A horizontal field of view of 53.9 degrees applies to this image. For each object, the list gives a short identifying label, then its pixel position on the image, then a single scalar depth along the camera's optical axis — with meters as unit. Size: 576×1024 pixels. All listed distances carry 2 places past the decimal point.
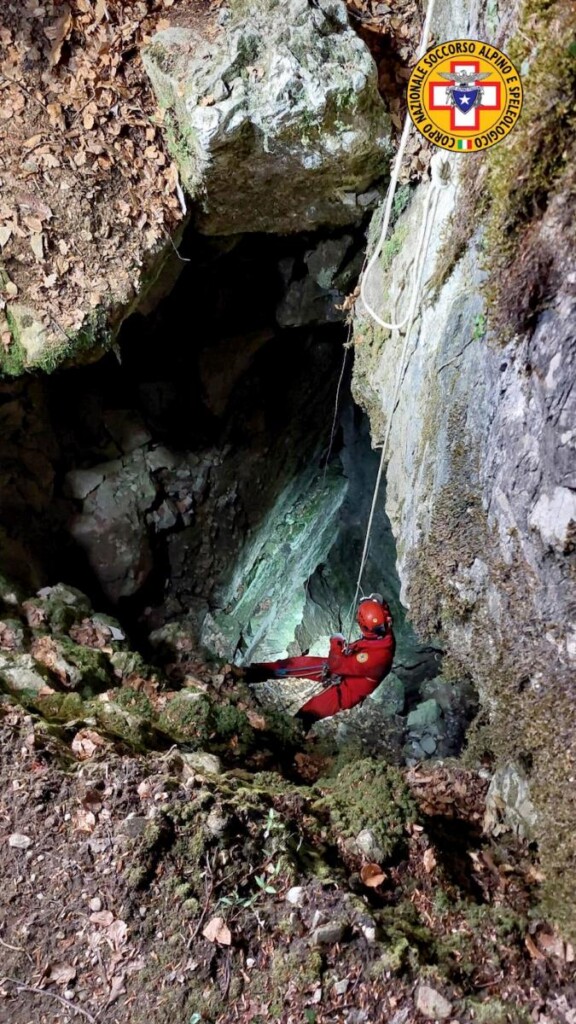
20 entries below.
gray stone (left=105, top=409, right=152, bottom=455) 6.47
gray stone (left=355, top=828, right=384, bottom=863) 2.52
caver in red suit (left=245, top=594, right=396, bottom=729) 6.09
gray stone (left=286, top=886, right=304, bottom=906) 2.24
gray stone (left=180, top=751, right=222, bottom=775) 3.03
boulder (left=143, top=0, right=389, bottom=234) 3.04
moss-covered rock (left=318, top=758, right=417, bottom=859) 2.63
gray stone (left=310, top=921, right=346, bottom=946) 2.10
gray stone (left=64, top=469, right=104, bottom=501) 6.19
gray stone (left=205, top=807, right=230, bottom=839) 2.41
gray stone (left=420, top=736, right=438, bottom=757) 6.60
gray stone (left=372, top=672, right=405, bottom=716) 7.55
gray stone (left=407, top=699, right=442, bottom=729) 6.93
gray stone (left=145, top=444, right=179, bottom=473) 6.72
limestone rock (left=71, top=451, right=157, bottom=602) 6.21
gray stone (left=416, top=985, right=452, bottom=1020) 1.94
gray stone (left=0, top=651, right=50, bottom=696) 3.50
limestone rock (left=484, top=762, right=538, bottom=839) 2.71
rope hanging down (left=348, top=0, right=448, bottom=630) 2.84
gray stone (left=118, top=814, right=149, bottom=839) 2.42
